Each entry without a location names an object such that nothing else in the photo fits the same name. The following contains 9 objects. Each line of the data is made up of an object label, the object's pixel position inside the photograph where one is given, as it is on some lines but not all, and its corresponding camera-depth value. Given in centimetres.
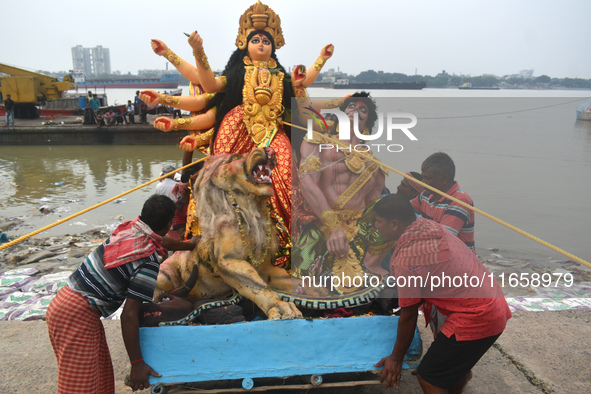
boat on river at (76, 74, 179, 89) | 6880
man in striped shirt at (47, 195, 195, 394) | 239
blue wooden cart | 251
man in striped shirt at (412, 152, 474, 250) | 324
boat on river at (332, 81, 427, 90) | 1677
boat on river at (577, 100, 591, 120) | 2306
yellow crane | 2258
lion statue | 282
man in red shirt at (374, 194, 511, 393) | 238
